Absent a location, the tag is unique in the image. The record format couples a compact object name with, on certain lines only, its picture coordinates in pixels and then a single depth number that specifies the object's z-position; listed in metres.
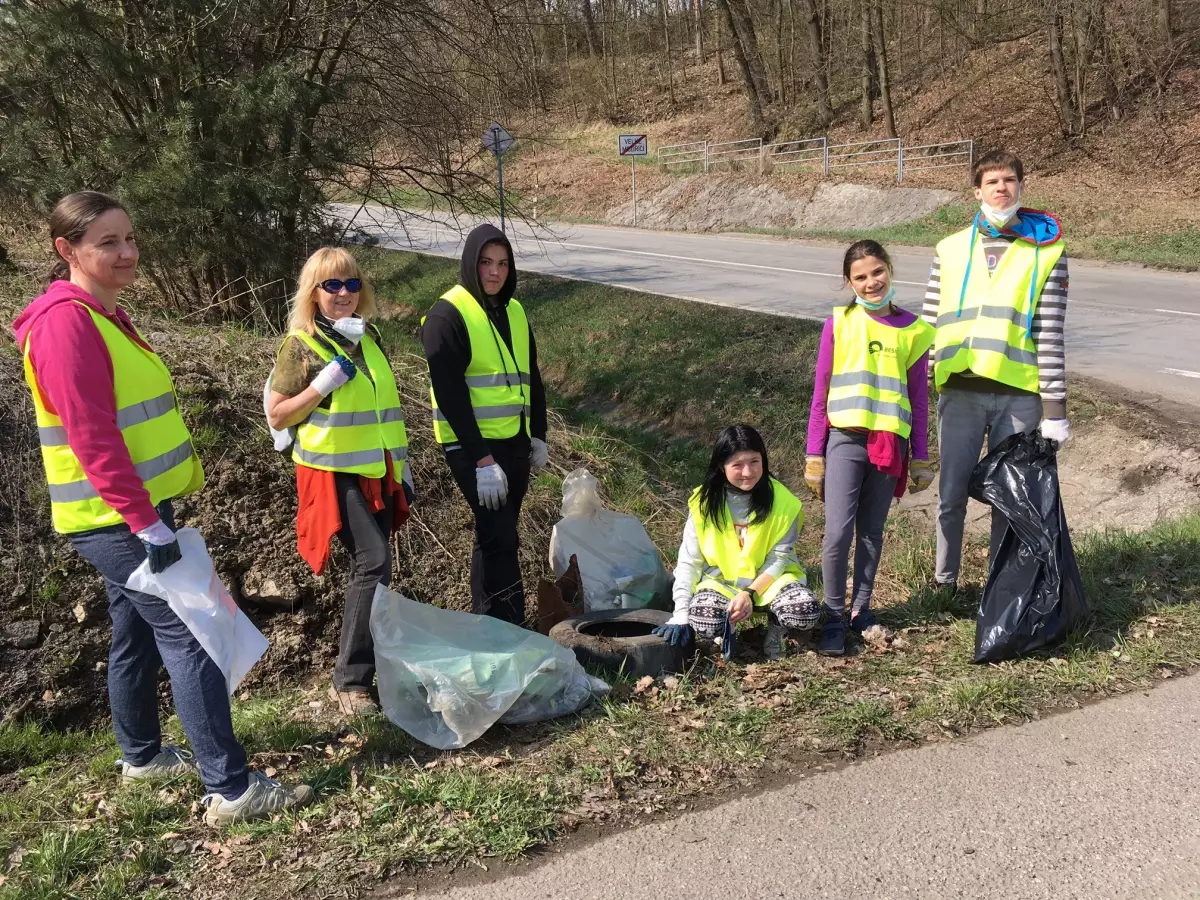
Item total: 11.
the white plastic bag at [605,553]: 4.79
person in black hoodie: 3.98
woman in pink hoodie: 2.76
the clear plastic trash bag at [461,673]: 3.38
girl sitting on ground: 3.98
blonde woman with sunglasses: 3.58
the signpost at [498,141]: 10.60
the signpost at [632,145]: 25.25
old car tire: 3.98
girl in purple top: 4.07
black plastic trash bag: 3.90
